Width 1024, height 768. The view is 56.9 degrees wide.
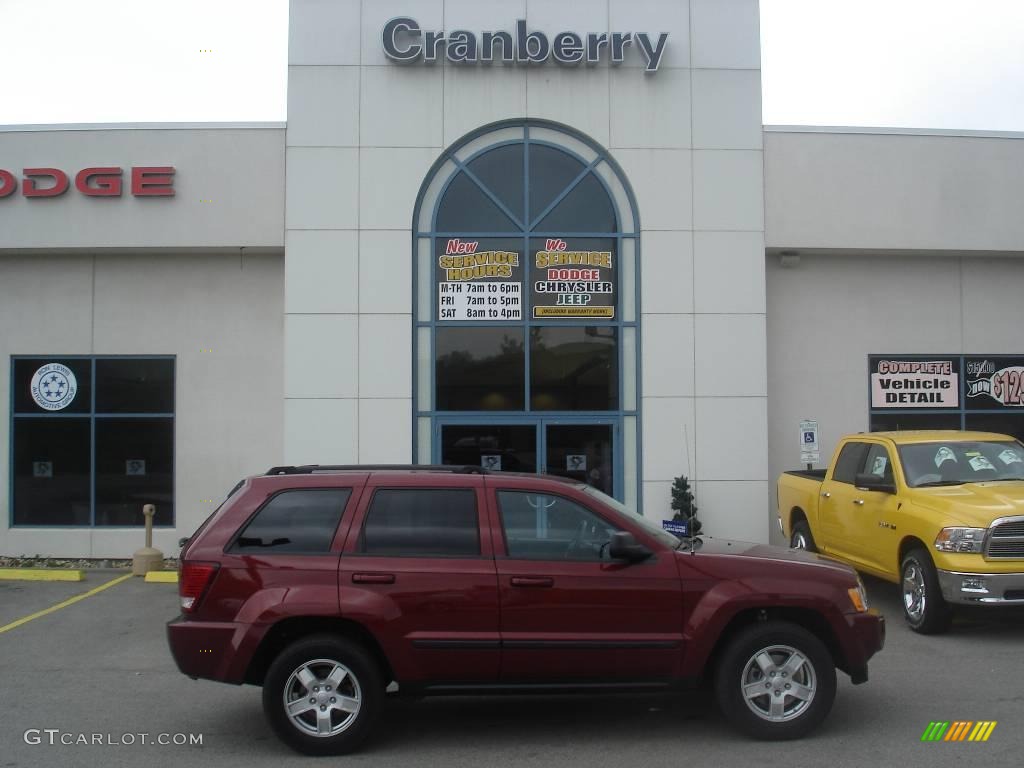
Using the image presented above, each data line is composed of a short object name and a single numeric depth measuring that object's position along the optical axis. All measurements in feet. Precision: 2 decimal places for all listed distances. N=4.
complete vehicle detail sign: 48.88
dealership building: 45.03
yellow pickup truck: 28.04
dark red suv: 19.36
